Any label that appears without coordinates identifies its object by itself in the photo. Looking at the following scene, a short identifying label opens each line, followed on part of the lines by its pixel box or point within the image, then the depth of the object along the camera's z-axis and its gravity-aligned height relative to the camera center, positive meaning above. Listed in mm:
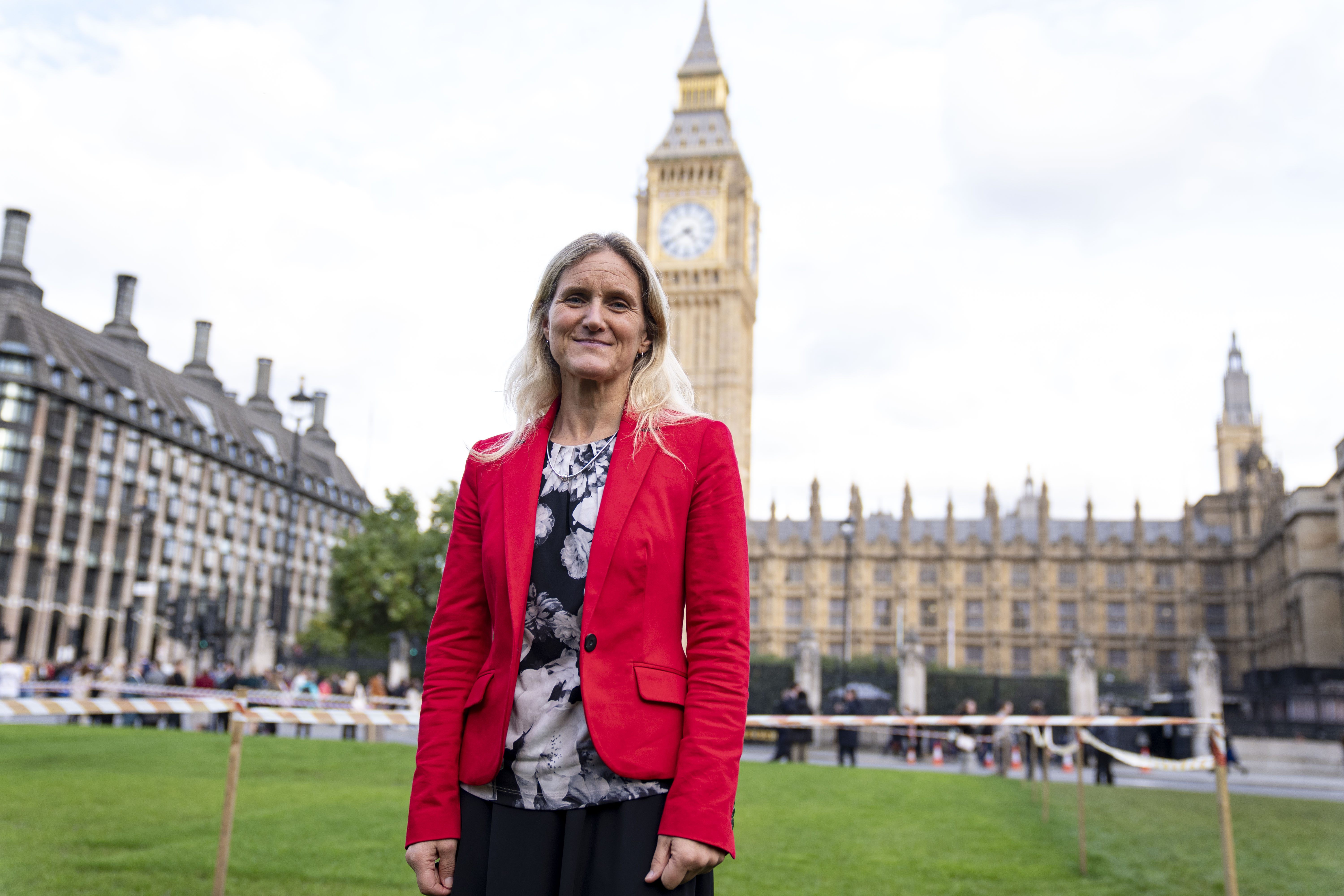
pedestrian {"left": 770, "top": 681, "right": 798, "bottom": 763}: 18781 -1518
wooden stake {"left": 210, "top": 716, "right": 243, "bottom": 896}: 3910 -689
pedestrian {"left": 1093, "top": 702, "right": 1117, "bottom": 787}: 16375 -1716
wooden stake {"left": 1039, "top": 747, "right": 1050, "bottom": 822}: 9680 -1234
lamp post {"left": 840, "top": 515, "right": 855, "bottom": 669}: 25828 +2964
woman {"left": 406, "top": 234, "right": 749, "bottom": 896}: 1886 +12
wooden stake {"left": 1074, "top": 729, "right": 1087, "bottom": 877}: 6926 -1261
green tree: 38312 +2247
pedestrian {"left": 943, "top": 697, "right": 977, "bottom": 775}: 19312 -1628
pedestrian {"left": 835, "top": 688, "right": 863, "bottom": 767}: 18344 -1609
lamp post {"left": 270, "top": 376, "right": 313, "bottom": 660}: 17938 +1684
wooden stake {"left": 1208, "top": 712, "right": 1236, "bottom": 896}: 4836 -745
